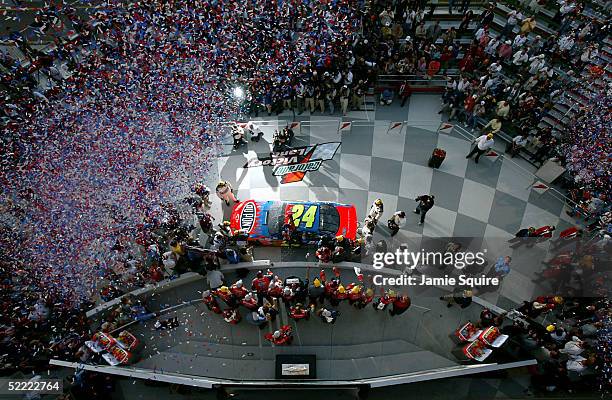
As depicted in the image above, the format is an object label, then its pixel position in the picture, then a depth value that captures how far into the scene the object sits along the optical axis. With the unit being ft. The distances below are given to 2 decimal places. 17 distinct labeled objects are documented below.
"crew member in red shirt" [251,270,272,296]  35.68
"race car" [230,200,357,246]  39.47
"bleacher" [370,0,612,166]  46.85
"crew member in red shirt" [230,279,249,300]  35.42
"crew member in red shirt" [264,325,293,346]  34.88
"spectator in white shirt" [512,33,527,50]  49.51
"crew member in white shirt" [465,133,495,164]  44.69
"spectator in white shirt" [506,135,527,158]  46.16
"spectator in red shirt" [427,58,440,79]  51.87
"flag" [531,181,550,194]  45.93
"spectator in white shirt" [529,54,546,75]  47.83
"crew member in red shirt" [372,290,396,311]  35.40
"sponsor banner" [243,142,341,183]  47.96
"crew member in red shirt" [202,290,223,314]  35.81
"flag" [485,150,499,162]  48.55
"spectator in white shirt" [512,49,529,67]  49.44
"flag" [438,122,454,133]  50.31
